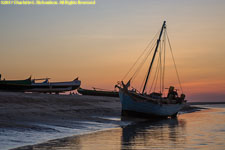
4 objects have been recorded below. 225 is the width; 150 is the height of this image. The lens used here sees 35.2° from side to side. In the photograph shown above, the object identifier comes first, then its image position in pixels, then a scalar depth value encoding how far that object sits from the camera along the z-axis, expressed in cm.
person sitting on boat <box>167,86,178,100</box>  4909
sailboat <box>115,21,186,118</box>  3895
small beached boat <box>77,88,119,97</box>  9360
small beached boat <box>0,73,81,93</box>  7144
